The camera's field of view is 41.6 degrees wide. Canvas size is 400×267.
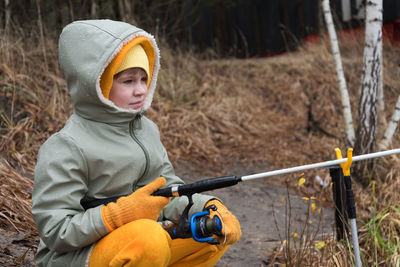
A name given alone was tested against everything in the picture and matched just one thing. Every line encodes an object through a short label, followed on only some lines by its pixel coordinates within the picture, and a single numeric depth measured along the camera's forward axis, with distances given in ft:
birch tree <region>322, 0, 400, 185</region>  14.64
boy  6.16
